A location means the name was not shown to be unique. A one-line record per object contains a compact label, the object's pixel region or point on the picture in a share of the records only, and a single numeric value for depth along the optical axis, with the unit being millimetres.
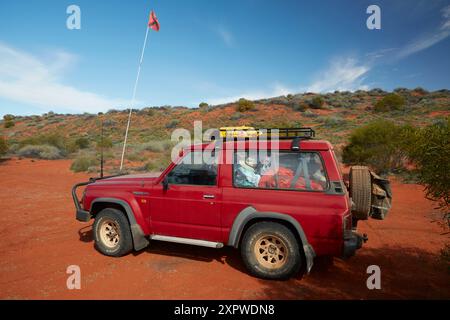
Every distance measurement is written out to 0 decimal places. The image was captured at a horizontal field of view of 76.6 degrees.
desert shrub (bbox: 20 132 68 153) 25922
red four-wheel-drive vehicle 3695
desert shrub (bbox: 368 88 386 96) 45275
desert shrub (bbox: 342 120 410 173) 13297
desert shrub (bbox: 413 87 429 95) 43478
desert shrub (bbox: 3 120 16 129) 51566
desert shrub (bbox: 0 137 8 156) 20744
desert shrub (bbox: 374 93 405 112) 33606
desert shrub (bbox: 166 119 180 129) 38219
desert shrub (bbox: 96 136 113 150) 24672
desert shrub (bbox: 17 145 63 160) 22750
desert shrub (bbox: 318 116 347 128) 28238
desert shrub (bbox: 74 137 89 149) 26752
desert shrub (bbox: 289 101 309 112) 39250
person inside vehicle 4164
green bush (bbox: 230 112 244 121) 37372
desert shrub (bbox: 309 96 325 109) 39219
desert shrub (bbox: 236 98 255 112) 41281
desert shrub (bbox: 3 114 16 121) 57634
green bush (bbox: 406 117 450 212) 3291
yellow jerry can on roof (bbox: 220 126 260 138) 4898
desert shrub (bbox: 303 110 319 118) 35125
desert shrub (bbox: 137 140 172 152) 23008
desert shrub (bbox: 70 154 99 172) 16375
